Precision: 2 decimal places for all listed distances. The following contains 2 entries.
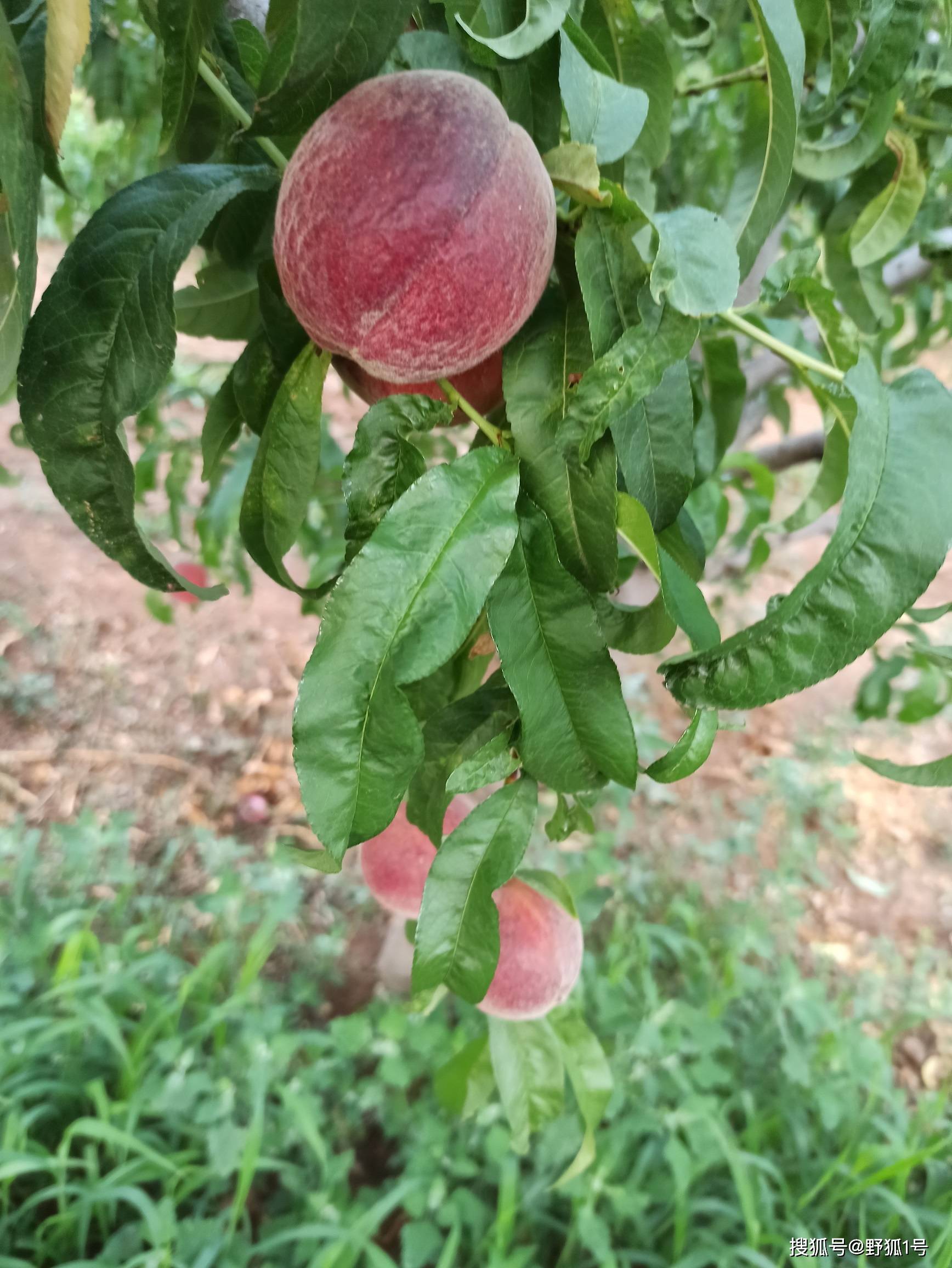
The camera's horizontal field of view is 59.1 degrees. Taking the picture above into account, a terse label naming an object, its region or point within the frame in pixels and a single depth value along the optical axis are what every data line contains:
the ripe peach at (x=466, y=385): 0.41
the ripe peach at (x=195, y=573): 1.25
